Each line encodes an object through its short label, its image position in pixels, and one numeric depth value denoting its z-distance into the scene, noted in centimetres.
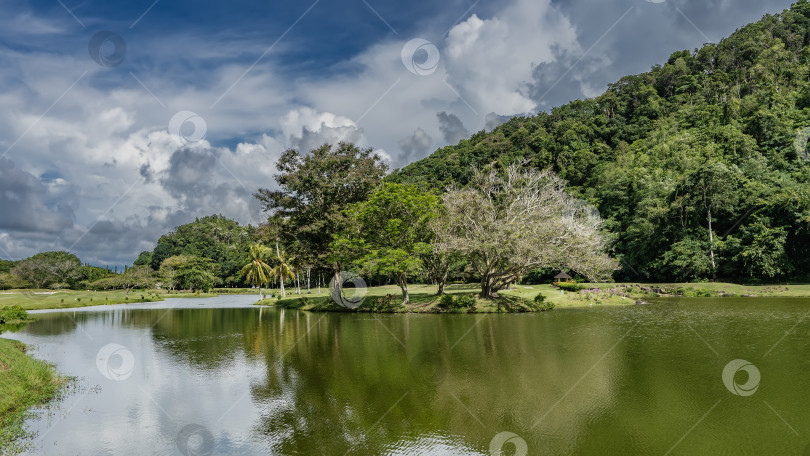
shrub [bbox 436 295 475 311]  3400
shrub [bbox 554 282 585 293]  5000
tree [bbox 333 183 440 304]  3494
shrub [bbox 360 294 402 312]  3694
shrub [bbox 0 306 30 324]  3378
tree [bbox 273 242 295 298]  6217
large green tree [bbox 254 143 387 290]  4294
